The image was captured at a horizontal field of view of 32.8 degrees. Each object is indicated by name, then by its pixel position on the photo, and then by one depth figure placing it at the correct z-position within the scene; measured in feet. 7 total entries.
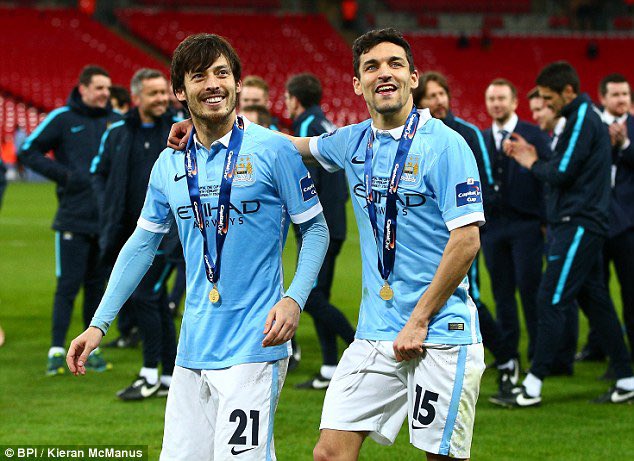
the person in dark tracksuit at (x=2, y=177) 27.47
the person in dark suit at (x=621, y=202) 24.79
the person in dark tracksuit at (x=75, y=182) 26.13
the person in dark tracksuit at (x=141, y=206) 22.49
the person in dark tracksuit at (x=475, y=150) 22.09
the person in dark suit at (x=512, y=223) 25.54
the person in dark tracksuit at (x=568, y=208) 21.62
